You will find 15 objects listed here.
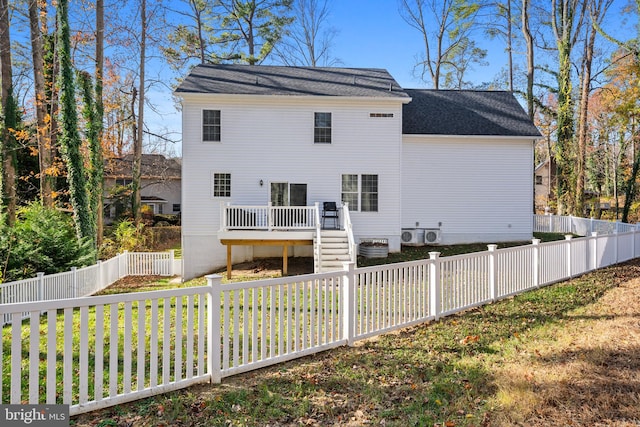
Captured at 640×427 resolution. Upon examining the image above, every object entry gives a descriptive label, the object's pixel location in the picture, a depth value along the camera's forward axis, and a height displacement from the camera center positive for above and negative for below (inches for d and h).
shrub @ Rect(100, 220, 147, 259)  714.2 -60.7
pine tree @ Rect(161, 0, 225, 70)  909.2 +413.7
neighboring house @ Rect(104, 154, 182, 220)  1138.1 +85.4
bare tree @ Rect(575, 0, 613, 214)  761.6 +233.5
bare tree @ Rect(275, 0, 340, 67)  1035.3 +472.0
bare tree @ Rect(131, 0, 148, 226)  808.3 +205.9
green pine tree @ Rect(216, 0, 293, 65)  932.6 +451.1
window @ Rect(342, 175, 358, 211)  563.8 +30.3
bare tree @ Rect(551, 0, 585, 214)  807.7 +245.1
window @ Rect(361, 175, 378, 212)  565.3 +24.5
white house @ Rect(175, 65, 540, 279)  539.8 +66.2
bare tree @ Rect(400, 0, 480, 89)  970.1 +462.8
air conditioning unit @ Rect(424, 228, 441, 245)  619.2 -43.9
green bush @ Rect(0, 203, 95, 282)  407.8 -42.7
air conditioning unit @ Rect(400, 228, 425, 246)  619.5 -44.0
